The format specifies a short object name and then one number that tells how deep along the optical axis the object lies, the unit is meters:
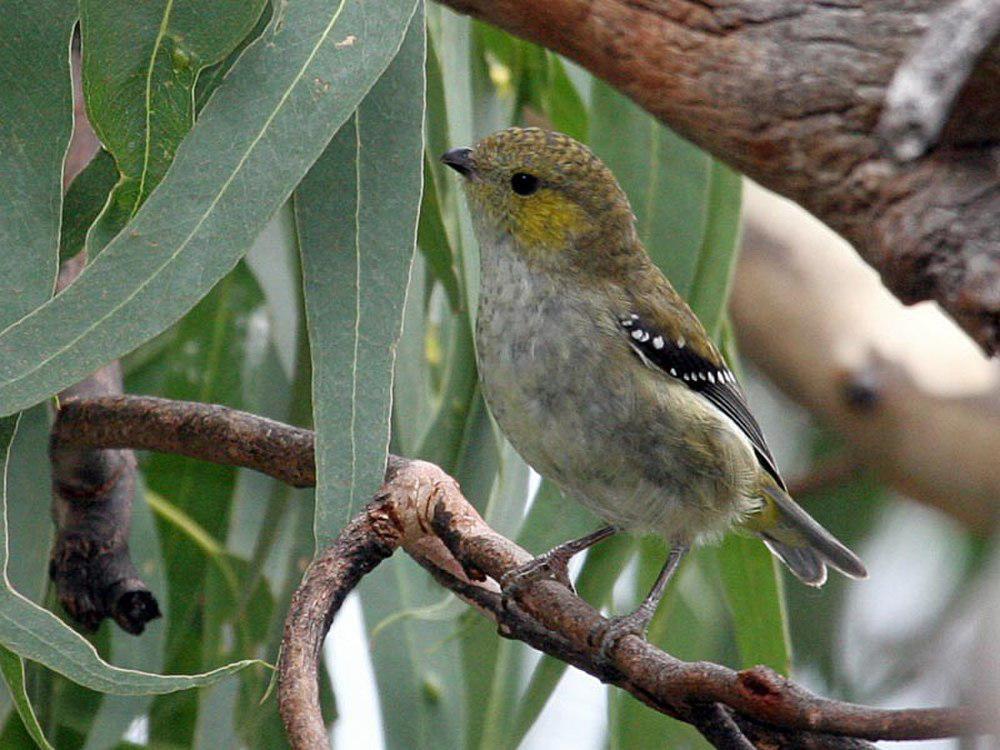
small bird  4.66
